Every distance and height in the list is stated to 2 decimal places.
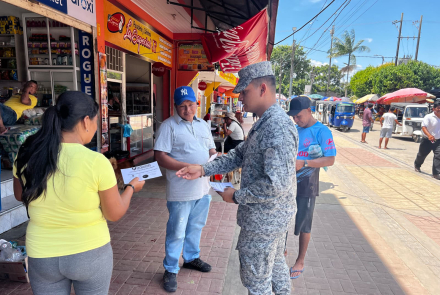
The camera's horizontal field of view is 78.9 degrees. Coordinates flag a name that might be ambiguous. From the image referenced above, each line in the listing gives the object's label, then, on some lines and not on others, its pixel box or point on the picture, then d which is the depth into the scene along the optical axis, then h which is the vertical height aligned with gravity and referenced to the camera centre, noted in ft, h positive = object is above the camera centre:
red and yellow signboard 17.07 +5.25
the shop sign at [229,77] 38.48 +4.99
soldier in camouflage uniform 5.26 -1.47
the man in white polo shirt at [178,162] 8.44 -1.73
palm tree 135.46 +32.42
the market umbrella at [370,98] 88.07 +4.63
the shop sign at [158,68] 23.99 +3.36
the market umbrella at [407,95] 52.98 +3.57
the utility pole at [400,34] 102.65 +29.75
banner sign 15.46 +4.06
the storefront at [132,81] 17.54 +2.29
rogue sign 15.29 +2.48
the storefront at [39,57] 12.82 +3.20
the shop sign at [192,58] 27.86 +5.19
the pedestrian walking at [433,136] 22.74 -1.95
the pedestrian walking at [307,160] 9.26 -1.70
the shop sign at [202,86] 41.55 +3.24
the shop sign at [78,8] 11.91 +4.61
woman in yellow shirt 4.24 -1.53
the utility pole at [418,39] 98.63 +27.73
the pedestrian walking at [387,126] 35.77 -1.83
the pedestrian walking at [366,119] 42.07 -1.22
